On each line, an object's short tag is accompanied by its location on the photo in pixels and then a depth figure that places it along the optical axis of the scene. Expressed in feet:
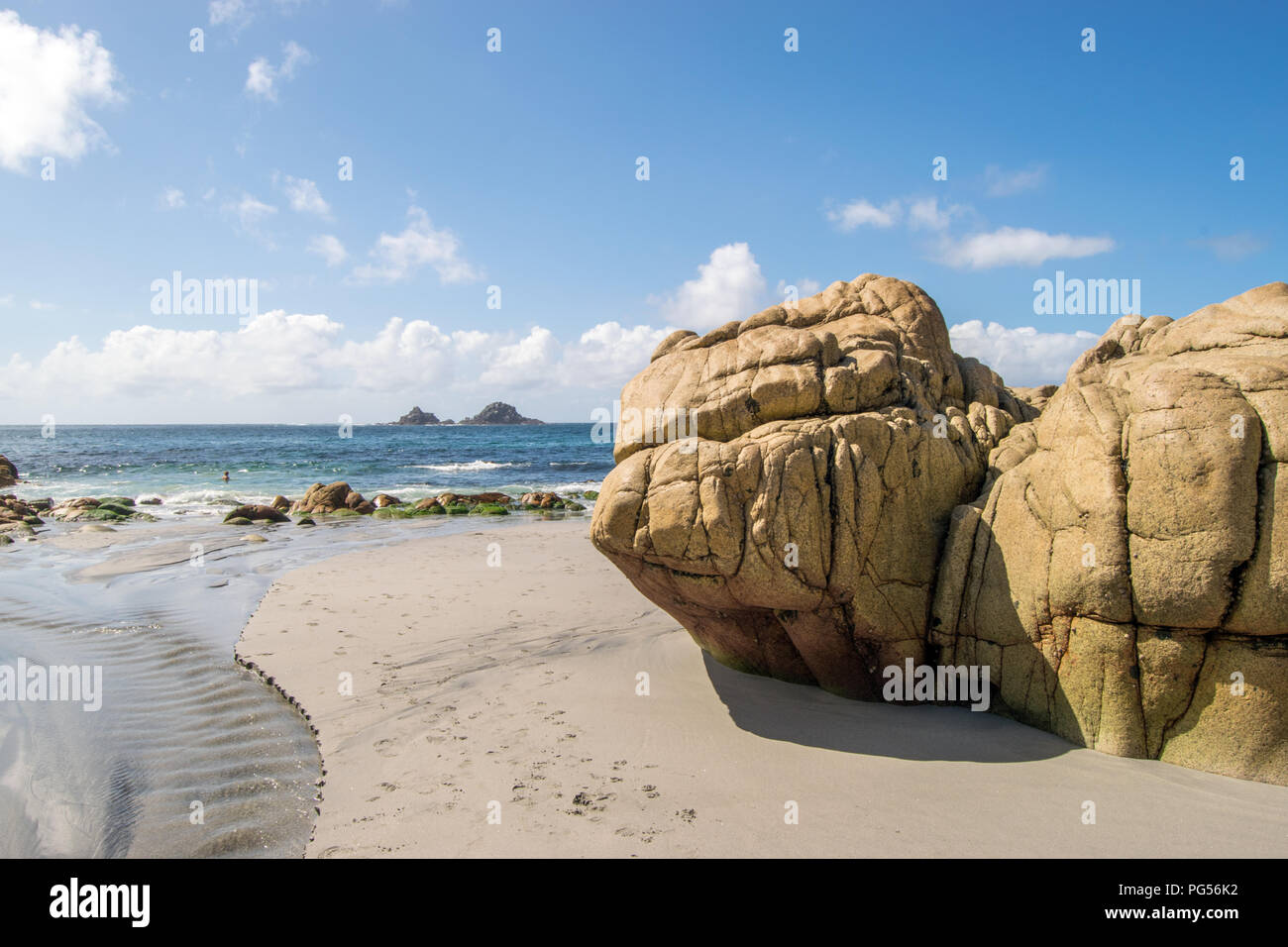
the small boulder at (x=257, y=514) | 66.59
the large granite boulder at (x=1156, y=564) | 14.99
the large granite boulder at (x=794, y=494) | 18.67
